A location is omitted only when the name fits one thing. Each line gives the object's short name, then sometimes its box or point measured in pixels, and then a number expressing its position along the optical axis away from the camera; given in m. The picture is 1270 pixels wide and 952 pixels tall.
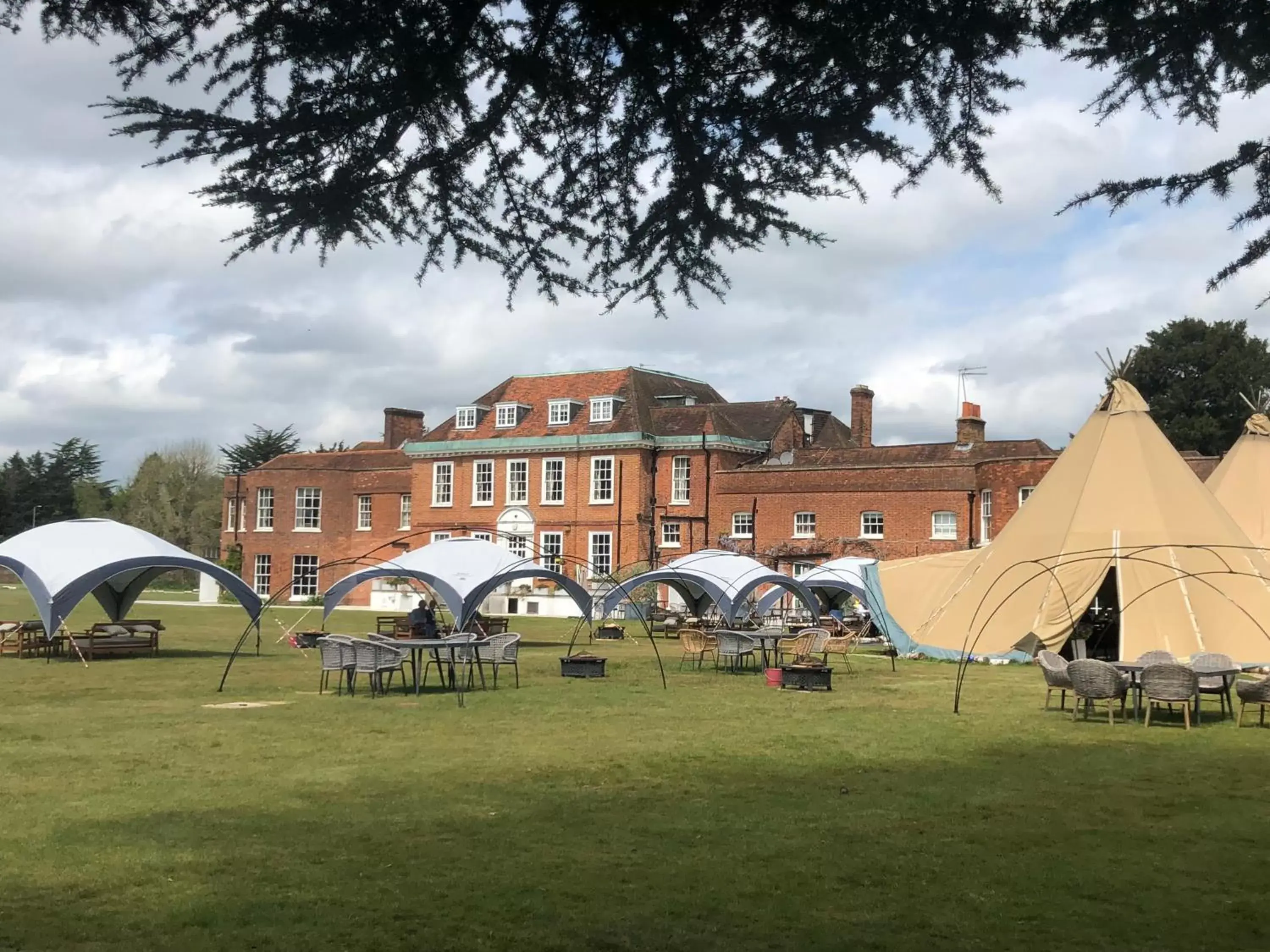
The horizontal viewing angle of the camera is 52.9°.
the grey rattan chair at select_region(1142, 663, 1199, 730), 14.74
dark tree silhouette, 4.86
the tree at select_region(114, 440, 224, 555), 73.56
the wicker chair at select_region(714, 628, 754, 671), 21.75
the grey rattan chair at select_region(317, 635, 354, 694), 16.91
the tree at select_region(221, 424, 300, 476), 79.25
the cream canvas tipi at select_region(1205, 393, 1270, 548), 27.33
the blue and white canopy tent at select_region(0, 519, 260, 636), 22.55
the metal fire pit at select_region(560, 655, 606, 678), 20.52
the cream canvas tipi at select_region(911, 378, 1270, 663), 20.20
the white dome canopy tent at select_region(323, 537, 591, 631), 25.77
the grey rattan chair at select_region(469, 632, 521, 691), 18.91
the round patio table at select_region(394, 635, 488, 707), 16.89
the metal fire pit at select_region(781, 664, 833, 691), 19.06
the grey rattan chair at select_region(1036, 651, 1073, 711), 15.88
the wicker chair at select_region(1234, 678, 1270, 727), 14.86
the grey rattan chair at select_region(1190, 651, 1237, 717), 16.08
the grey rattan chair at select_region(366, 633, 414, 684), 17.17
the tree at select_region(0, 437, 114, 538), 82.06
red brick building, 40.47
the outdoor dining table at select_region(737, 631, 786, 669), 21.92
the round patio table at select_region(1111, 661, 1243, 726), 15.52
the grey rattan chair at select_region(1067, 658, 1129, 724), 14.92
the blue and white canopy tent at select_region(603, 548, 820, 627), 28.55
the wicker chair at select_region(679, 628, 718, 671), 22.84
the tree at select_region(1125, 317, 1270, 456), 50.19
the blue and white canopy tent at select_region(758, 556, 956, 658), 28.08
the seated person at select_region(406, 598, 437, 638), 21.61
